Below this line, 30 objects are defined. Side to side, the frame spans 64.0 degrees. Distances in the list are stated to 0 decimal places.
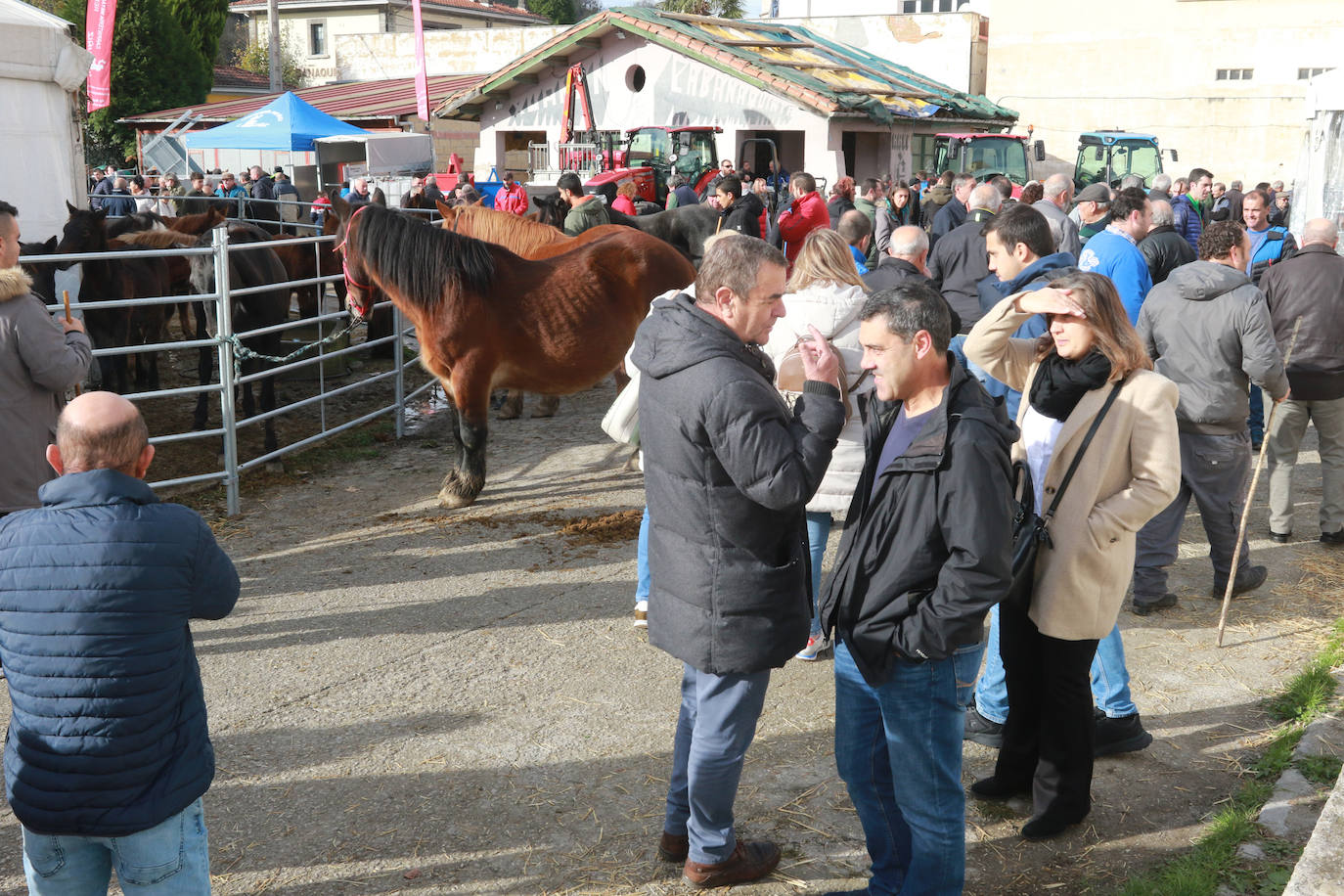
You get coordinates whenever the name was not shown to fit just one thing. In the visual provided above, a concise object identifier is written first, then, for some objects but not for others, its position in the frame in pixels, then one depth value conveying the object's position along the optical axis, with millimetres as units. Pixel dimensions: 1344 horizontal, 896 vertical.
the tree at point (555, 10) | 66562
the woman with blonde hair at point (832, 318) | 4023
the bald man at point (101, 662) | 2209
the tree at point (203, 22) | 37591
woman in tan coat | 3203
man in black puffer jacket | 2648
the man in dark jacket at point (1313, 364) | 6105
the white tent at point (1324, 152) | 12250
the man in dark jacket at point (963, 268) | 6562
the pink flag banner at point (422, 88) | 22344
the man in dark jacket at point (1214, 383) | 5184
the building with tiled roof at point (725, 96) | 24516
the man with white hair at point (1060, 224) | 7668
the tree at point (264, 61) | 48531
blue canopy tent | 17547
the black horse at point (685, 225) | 11852
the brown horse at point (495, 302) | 6570
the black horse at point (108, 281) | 8031
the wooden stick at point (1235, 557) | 4766
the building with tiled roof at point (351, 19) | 52656
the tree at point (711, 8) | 40688
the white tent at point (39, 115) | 7910
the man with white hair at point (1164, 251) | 7734
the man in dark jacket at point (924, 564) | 2541
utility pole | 30812
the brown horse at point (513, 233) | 8664
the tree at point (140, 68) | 34938
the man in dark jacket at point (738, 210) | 11781
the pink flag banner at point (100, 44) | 14398
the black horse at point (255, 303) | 7984
